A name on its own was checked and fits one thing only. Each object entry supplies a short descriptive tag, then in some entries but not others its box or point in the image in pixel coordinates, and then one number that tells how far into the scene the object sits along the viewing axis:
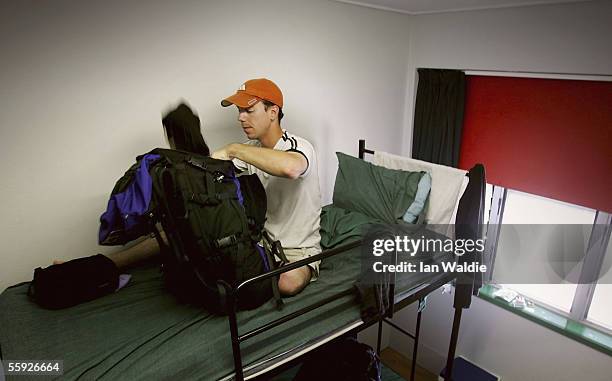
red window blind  2.37
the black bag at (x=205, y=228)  1.41
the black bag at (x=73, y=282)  1.61
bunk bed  1.31
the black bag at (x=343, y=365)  2.10
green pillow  2.32
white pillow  2.20
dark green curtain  3.01
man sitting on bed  1.83
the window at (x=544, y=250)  2.67
